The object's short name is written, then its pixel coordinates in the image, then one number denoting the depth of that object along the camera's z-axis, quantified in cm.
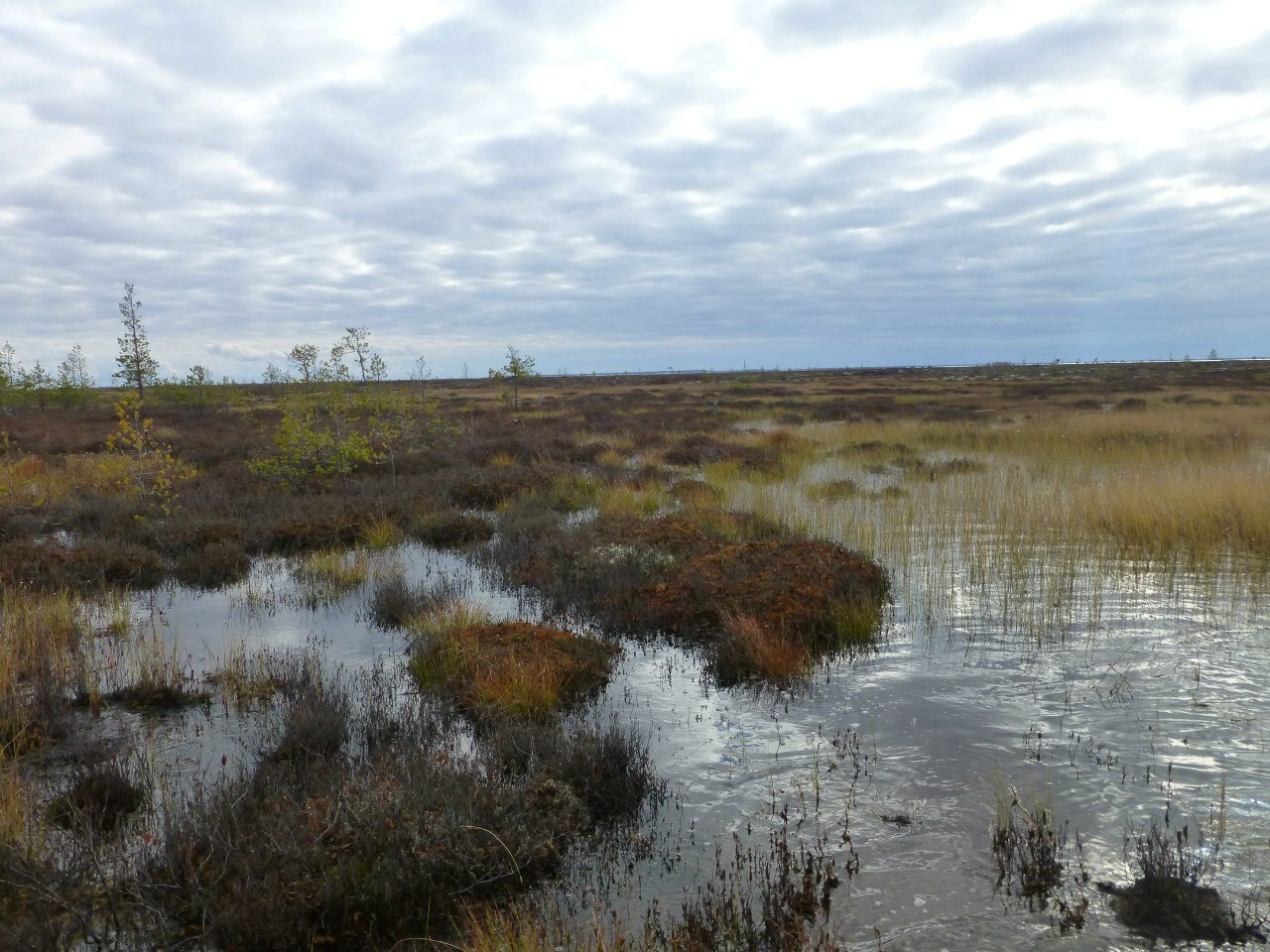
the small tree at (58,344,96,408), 3778
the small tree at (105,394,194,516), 1148
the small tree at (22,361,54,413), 3707
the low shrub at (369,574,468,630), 812
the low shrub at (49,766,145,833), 419
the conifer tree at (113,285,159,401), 3177
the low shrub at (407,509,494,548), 1190
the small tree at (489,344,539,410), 3766
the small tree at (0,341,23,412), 3344
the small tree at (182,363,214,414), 3622
